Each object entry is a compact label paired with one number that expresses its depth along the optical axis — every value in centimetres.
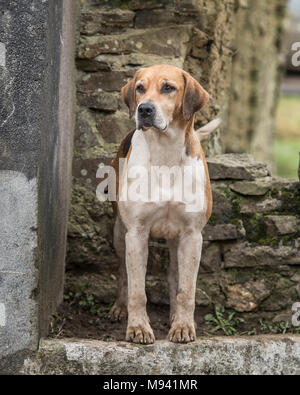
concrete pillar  778
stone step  810
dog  811
